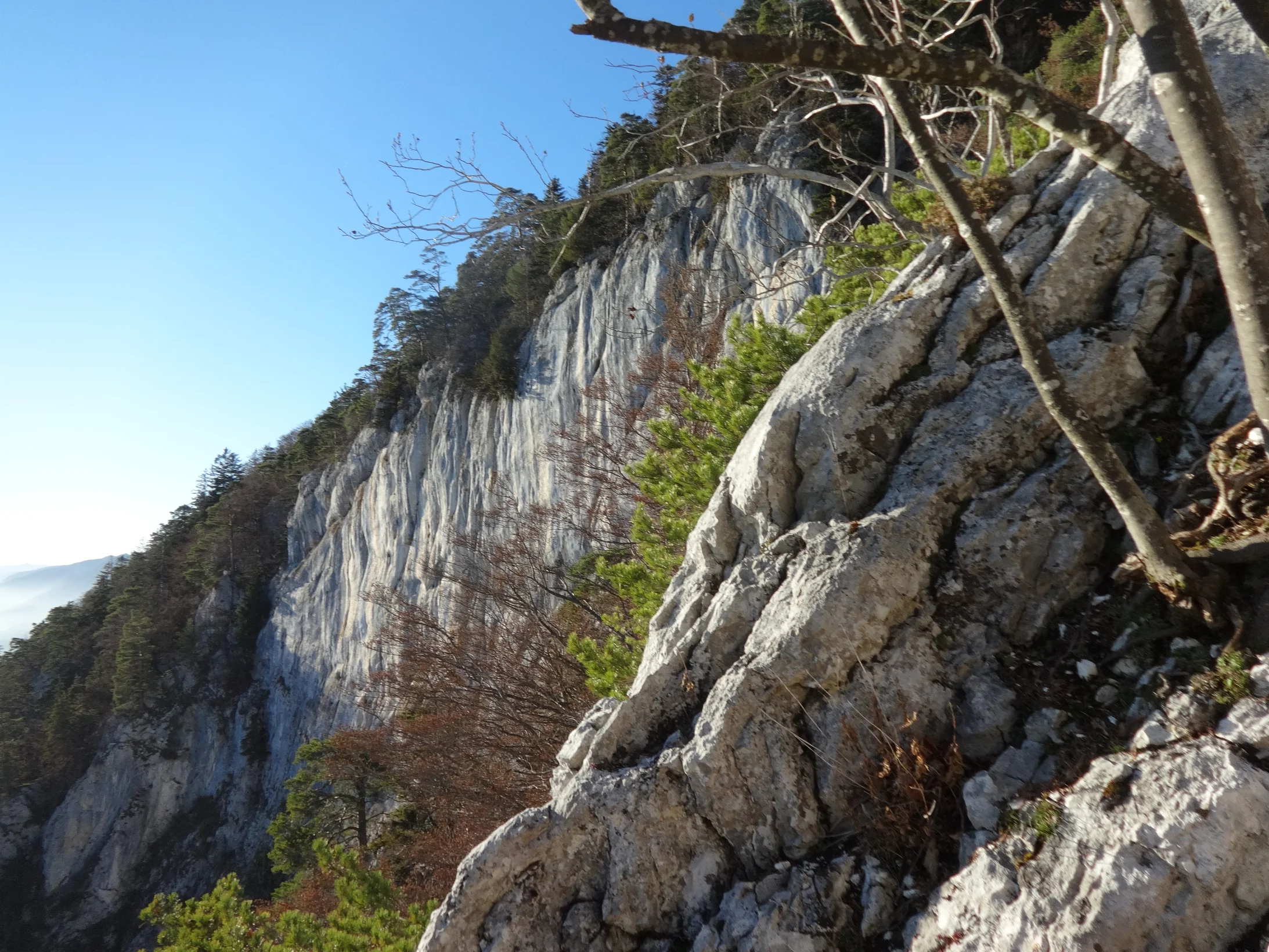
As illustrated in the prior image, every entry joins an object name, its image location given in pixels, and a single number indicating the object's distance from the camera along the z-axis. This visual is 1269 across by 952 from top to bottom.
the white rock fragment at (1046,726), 3.28
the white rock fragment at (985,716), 3.47
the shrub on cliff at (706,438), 8.30
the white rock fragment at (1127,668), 3.24
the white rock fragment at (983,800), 3.12
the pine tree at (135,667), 36.72
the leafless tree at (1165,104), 2.37
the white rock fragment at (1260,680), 2.72
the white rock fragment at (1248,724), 2.60
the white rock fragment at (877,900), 3.20
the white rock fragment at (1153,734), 2.85
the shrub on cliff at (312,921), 7.84
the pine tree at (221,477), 48.19
